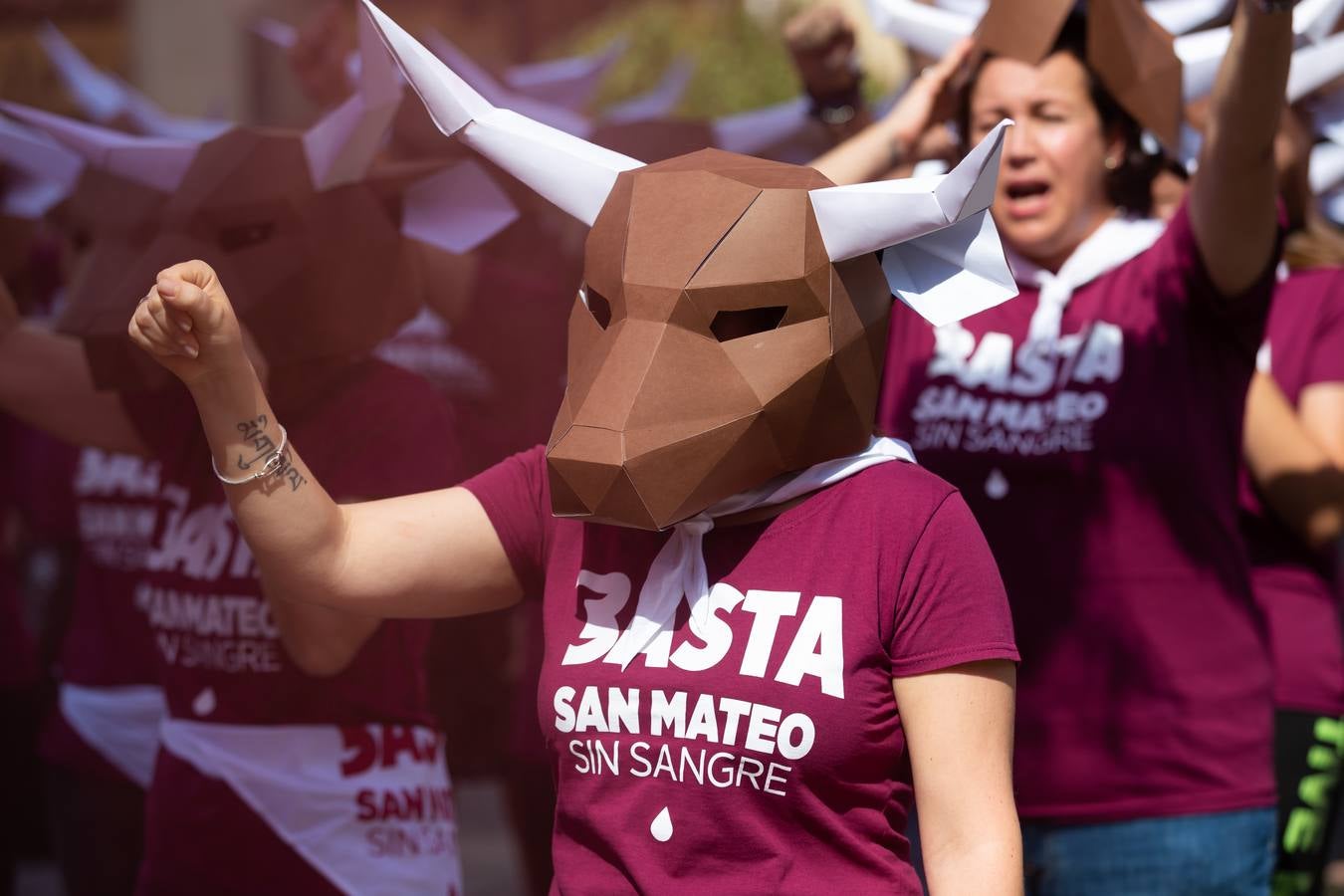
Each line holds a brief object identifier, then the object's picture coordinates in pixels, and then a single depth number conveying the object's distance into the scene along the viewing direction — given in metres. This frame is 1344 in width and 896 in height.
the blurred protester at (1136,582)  5.51
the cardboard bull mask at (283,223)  5.39
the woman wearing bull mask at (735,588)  3.80
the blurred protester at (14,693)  9.09
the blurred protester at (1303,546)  6.56
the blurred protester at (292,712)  5.55
